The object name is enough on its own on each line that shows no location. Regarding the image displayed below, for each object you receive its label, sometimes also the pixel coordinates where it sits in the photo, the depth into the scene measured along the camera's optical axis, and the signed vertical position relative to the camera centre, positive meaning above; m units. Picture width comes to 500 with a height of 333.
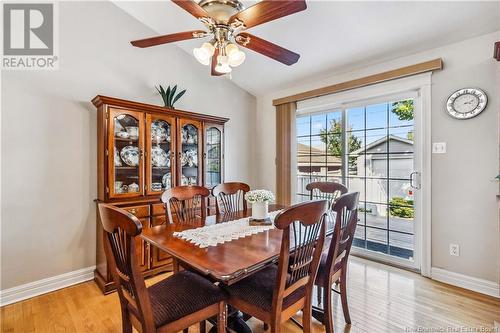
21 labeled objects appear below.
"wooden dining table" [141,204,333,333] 1.15 -0.46
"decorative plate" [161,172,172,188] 2.84 -0.15
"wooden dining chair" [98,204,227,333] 1.08 -0.68
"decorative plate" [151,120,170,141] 2.75 +0.40
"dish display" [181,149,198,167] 3.06 +0.11
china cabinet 2.40 +0.09
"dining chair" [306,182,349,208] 2.46 -0.24
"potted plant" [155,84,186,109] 2.92 +0.84
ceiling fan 1.39 +0.89
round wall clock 2.19 +0.57
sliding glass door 2.76 +0.01
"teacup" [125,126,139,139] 2.56 +0.37
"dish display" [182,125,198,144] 3.04 +0.40
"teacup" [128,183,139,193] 2.55 -0.22
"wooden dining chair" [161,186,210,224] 2.02 -0.30
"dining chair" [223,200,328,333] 1.21 -0.65
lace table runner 1.50 -0.44
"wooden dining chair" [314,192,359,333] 1.46 -0.60
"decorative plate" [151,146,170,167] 2.75 +0.11
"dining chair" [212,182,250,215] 2.39 -0.29
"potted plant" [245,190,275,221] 1.93 -0.28
